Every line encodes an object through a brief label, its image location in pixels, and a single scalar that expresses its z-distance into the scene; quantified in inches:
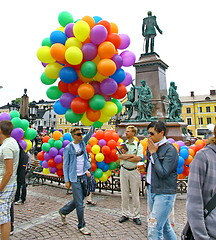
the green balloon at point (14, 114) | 188.7
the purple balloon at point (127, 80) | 174.6
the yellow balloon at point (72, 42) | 147.9
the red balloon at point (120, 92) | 166.2
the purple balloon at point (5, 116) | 177.2
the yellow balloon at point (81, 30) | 142.1
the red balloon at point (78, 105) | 148.4
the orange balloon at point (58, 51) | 146.4
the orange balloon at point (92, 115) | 153.9
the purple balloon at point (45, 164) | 276.8
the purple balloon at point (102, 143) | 255.0
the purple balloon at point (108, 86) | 150.6
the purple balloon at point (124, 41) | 167.9
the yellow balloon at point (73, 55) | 139.9
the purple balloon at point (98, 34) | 142.2
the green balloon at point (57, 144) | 276.0
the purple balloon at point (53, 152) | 268.7
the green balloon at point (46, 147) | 274.1
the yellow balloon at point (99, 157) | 245.9
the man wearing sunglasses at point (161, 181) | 106.4
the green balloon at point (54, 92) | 163.0
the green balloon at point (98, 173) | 247.4
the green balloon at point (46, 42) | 161.1
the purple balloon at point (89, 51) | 146.6
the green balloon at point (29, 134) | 189.3
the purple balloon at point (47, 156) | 271.5
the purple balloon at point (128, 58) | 169.6
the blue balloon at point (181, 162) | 217.6
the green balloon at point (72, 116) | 155.0
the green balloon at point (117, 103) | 174.0
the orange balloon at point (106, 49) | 144.6
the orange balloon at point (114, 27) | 169.1
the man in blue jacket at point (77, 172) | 156.9
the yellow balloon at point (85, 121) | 163.5
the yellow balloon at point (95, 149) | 248.2
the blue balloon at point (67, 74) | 147.3
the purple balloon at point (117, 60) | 157.9
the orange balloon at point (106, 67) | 143.2
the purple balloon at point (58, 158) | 268.2
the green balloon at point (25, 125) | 186.4
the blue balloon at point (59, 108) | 163.2
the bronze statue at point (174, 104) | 456.4
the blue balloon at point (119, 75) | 160.2
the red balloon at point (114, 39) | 155.8
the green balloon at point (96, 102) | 148.5
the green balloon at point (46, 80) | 163.5
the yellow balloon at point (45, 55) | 153.8
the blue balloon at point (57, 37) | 152.6
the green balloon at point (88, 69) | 144.9
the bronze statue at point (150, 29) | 510.5
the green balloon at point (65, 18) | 163.3
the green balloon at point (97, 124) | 168.4
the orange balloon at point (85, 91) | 145.5
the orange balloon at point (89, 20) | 151.6
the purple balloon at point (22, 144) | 180.8
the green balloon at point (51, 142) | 277.9
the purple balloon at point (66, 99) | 154.7
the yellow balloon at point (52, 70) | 155.7
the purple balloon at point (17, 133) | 173.5
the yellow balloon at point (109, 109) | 157.6
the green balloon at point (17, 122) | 178.3
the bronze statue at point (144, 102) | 436.8
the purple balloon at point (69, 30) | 153.5
